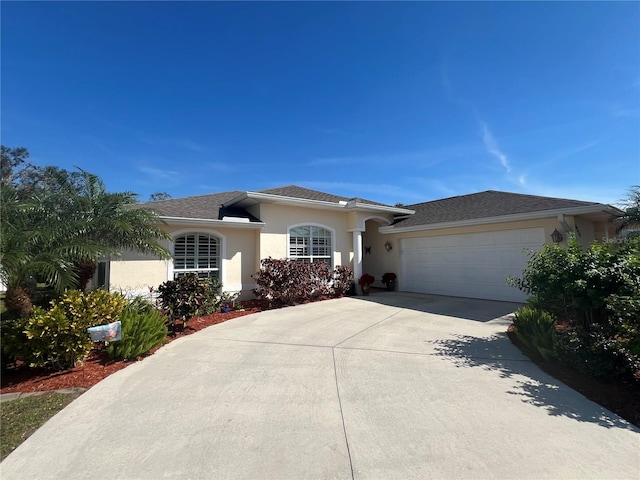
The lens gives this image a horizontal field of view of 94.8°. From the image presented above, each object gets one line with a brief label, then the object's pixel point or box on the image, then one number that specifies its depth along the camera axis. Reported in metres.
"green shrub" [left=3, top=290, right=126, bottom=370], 4.78
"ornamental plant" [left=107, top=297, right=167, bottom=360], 5.50
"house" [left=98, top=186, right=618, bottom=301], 10.20
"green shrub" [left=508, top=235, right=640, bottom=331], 4.44
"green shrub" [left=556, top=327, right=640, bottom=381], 4.29
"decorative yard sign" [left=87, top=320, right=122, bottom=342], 4.95
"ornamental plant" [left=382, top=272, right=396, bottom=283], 14.90
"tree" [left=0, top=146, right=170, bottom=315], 4.96
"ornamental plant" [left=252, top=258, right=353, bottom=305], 10.73
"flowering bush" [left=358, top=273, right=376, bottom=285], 13.66
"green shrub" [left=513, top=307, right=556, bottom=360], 5.27
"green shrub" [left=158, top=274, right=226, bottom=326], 7.38
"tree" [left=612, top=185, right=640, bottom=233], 9.78
